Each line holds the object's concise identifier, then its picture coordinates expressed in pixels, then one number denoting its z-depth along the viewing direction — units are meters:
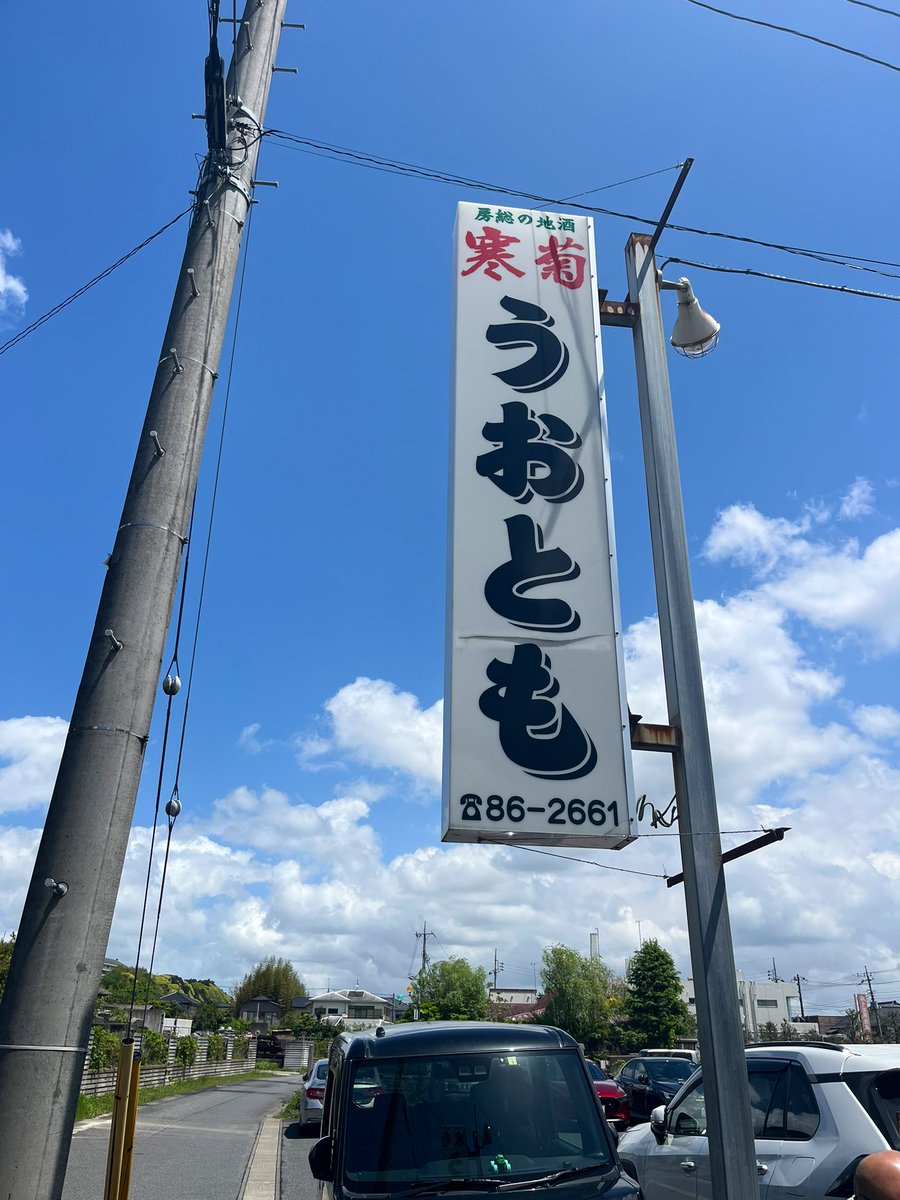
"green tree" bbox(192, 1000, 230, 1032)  70.43
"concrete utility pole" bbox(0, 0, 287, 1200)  3.47
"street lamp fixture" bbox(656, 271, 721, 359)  5.99
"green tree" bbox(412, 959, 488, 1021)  60.69
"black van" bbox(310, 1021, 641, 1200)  4.36
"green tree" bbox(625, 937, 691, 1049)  47.72
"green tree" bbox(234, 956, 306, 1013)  93.56
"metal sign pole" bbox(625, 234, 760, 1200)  3.98
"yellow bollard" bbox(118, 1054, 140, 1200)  3.71
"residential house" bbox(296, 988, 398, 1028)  91.06
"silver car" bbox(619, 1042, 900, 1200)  4.66
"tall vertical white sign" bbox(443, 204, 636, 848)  4.63
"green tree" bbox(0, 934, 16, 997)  24.91
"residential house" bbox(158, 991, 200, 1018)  78.36
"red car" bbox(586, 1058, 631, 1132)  13.19
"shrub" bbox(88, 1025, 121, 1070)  21.08
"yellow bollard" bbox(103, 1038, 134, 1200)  3.67
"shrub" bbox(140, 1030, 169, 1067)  29.02
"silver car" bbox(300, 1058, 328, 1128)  14.42
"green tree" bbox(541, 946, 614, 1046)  57.94
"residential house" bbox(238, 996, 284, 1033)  87.31
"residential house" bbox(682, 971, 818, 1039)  75.94
